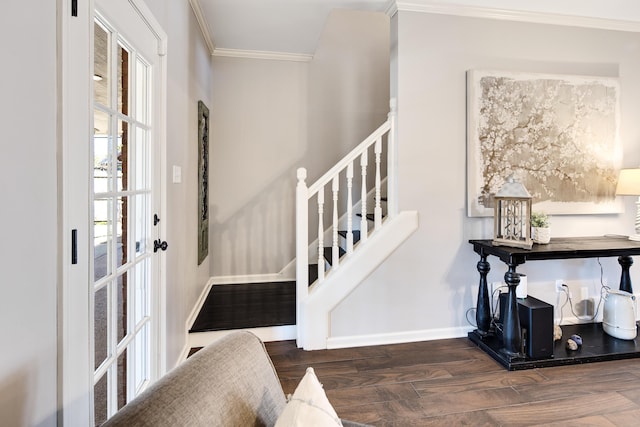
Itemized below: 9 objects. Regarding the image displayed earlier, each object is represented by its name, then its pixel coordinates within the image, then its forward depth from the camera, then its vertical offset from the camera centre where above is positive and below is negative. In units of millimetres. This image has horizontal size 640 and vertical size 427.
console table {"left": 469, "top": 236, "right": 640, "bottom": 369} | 2373 -416
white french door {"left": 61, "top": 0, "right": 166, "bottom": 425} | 1022 -22
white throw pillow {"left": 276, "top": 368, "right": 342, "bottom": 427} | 701 -417
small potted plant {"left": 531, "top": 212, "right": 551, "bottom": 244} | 2615 -140
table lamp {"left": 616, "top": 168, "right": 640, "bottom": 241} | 2734 +202
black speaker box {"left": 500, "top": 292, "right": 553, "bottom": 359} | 2363 -816
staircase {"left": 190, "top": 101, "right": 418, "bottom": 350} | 2645 -360
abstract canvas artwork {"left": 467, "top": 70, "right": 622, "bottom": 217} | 2781 +578
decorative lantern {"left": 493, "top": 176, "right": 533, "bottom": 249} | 2465 -44
